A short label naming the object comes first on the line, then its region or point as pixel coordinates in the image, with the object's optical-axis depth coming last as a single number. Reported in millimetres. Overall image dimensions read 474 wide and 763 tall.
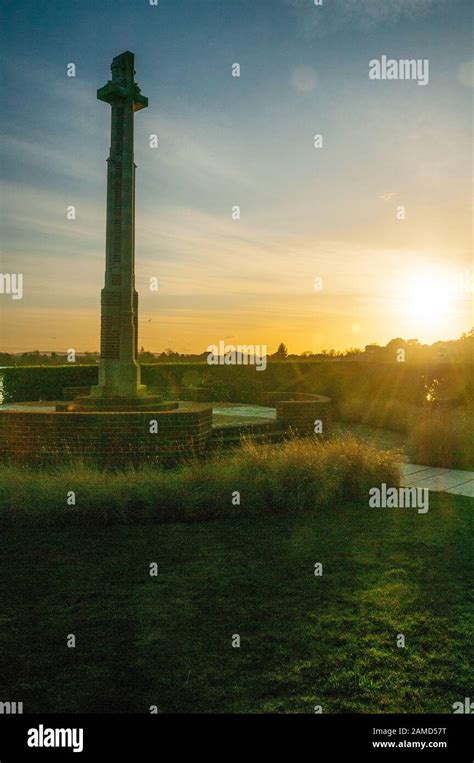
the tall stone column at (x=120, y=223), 11680
